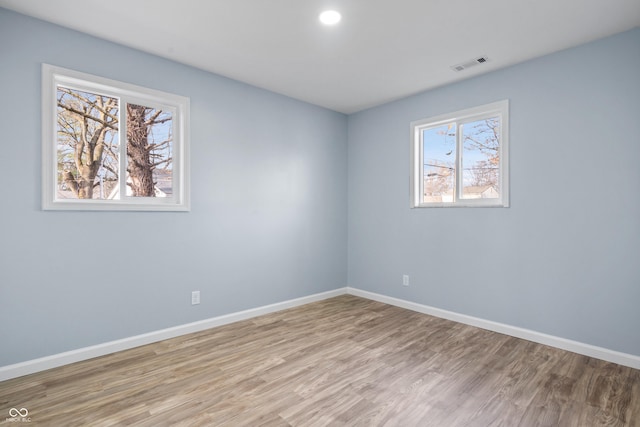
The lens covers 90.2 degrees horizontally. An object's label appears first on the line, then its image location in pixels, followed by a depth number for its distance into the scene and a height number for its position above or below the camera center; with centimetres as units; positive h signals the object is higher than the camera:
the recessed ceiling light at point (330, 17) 233 +145
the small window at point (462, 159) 329 +60
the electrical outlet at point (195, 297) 321 -88
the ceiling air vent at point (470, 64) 300 +144
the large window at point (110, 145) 249 +59
